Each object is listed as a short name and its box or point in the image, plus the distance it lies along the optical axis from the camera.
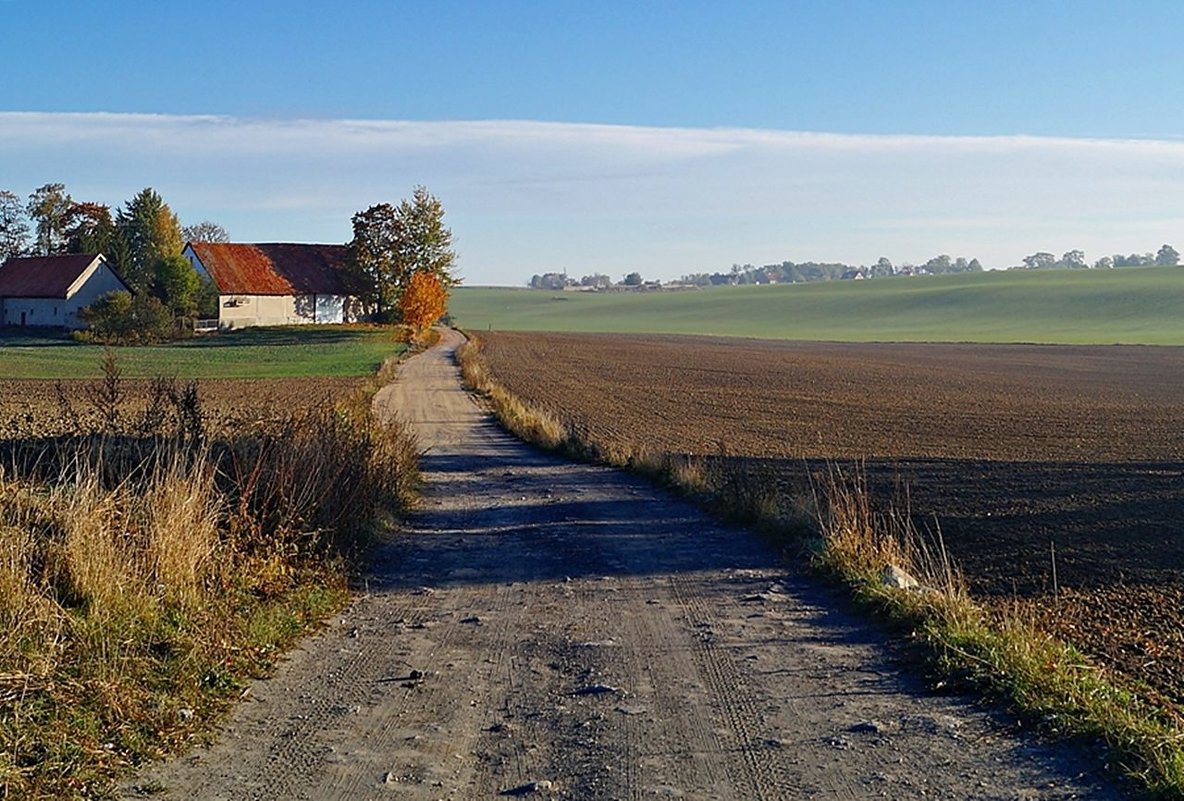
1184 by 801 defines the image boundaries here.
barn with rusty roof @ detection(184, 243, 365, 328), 96.12
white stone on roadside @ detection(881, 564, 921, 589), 10.54
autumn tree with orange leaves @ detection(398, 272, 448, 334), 91.50
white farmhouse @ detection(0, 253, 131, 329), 89.12
